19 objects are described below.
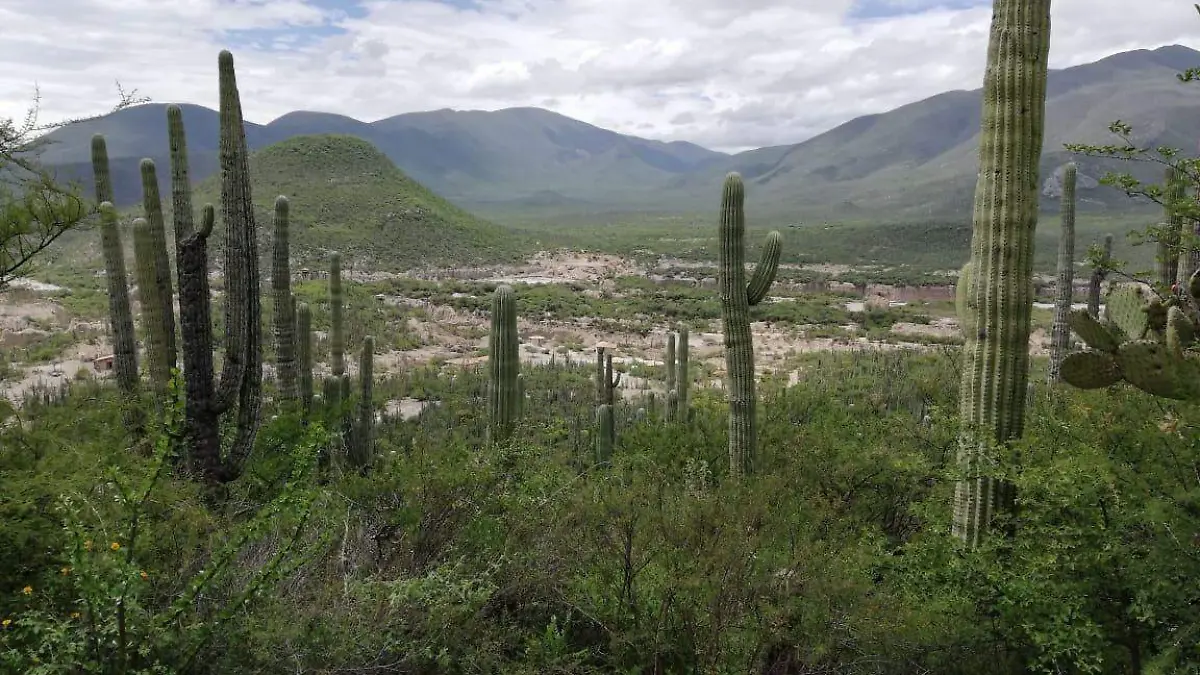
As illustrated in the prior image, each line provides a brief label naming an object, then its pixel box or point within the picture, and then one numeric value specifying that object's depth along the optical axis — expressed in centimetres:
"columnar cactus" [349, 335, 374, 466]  1138
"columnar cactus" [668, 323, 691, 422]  1335
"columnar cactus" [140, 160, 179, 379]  933
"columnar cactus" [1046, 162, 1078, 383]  1484
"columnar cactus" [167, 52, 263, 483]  740
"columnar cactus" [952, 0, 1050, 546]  571
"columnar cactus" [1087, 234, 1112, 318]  1468
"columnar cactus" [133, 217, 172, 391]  926
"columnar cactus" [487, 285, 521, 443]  1042
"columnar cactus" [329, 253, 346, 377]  1334
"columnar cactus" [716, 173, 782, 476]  895
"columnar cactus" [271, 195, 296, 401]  994
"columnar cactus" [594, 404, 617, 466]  1094
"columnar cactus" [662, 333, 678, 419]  1474
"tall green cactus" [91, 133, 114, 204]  1088
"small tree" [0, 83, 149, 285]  553
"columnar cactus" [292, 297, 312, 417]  1195
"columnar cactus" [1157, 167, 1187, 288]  505
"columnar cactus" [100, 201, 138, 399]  1077
